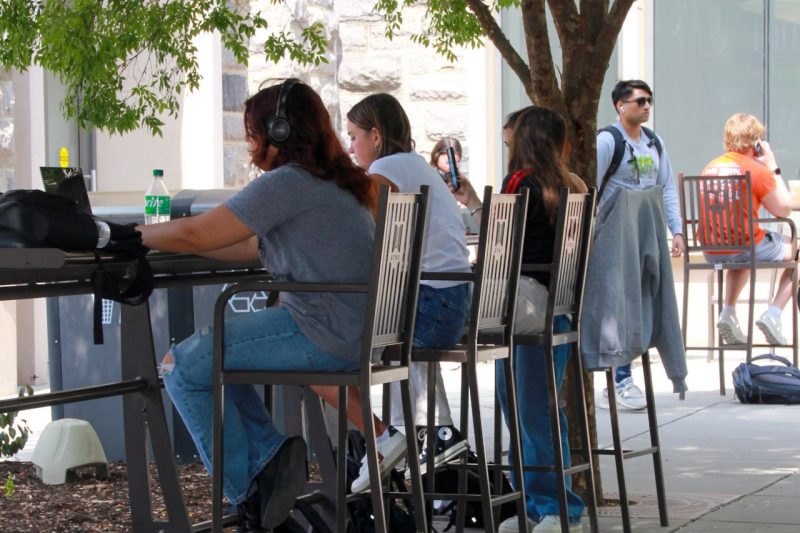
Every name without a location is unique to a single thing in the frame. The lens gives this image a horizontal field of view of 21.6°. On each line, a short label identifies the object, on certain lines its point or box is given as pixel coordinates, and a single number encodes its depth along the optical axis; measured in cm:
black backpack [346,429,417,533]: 730
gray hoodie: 786
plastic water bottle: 842
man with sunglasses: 1282
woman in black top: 776
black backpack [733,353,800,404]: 1345
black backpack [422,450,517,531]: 810
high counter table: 627
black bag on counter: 546
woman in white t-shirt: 721
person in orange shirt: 1500
